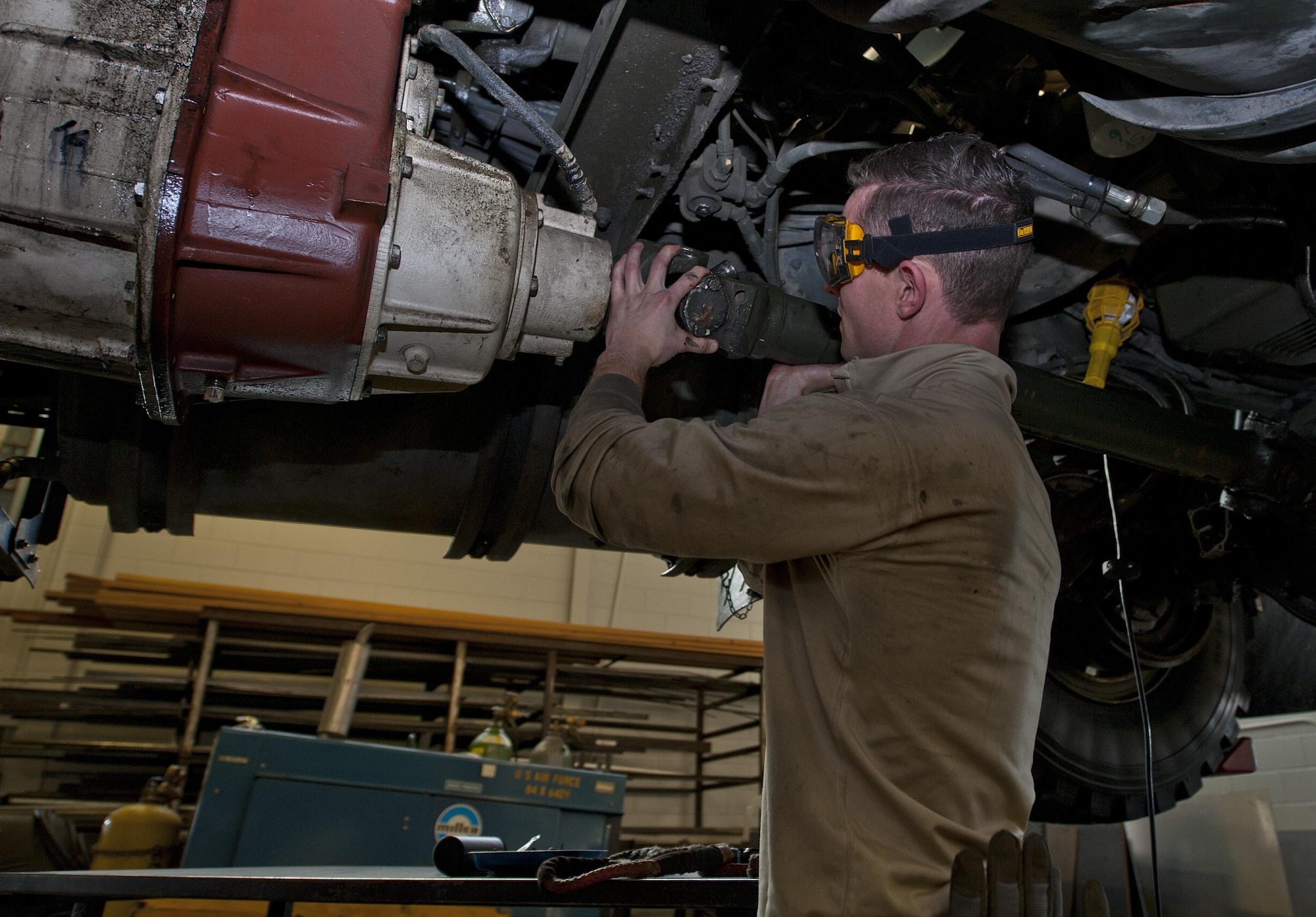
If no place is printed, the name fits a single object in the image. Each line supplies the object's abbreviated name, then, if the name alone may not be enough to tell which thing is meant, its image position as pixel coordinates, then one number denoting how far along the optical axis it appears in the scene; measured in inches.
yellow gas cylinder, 135.9
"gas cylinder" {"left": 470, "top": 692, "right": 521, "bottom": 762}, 158.2
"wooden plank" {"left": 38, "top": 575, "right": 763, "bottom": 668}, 203.3
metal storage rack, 203.8
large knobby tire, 98.3
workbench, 57.4
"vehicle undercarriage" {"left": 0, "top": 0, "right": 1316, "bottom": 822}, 38.4
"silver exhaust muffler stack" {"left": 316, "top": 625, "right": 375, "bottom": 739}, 145.7
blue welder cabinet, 129.1
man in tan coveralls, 38.1
